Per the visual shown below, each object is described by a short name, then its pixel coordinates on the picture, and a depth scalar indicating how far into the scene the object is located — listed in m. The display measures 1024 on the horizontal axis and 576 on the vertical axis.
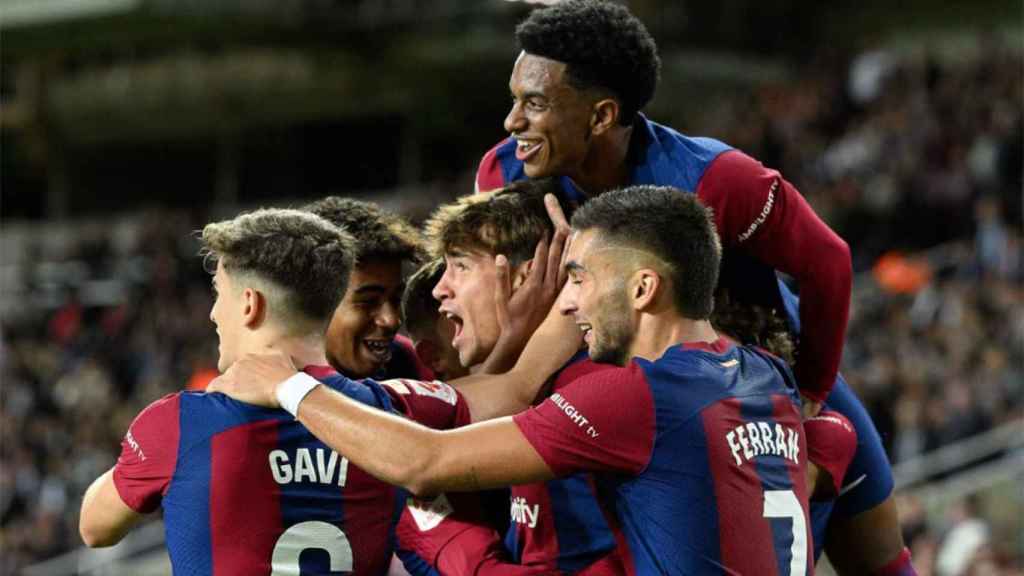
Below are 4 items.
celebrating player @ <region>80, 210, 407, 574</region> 7.74
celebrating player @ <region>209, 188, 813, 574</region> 7.56
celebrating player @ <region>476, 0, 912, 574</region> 8.99
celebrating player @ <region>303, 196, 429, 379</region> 9.49
